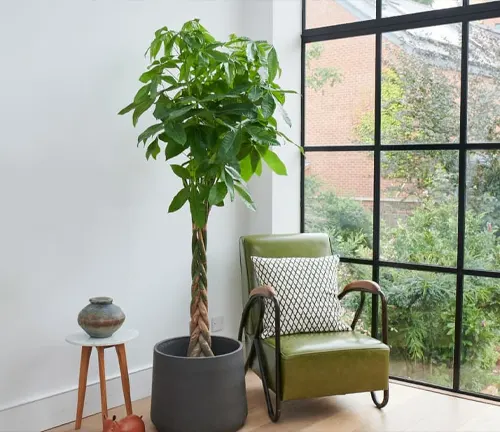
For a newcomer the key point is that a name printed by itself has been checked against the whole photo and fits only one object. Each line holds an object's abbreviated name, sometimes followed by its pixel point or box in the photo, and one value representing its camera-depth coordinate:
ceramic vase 2.98
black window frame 3.55
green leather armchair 3.13
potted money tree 2.92
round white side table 2.97
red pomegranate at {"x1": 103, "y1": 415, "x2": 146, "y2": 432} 2.80
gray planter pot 2.99
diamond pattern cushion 3.44
